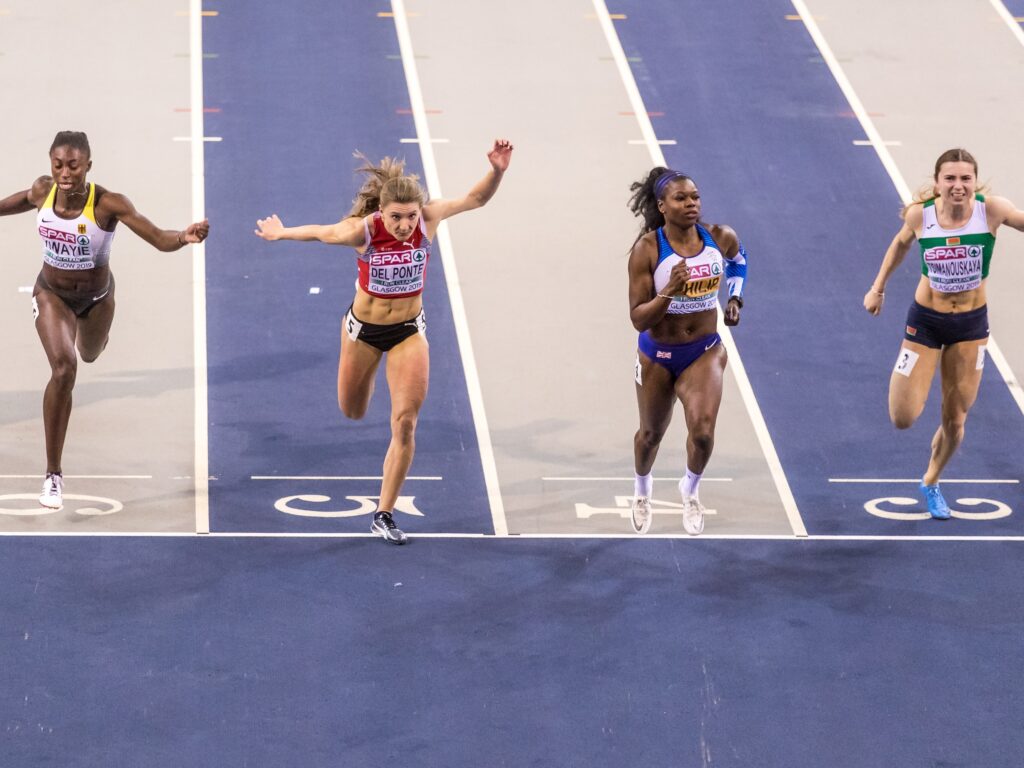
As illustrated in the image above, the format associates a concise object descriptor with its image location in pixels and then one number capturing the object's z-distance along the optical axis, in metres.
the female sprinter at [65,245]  19.62
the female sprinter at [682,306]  18.56
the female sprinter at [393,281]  19.17
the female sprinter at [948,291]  20.00
